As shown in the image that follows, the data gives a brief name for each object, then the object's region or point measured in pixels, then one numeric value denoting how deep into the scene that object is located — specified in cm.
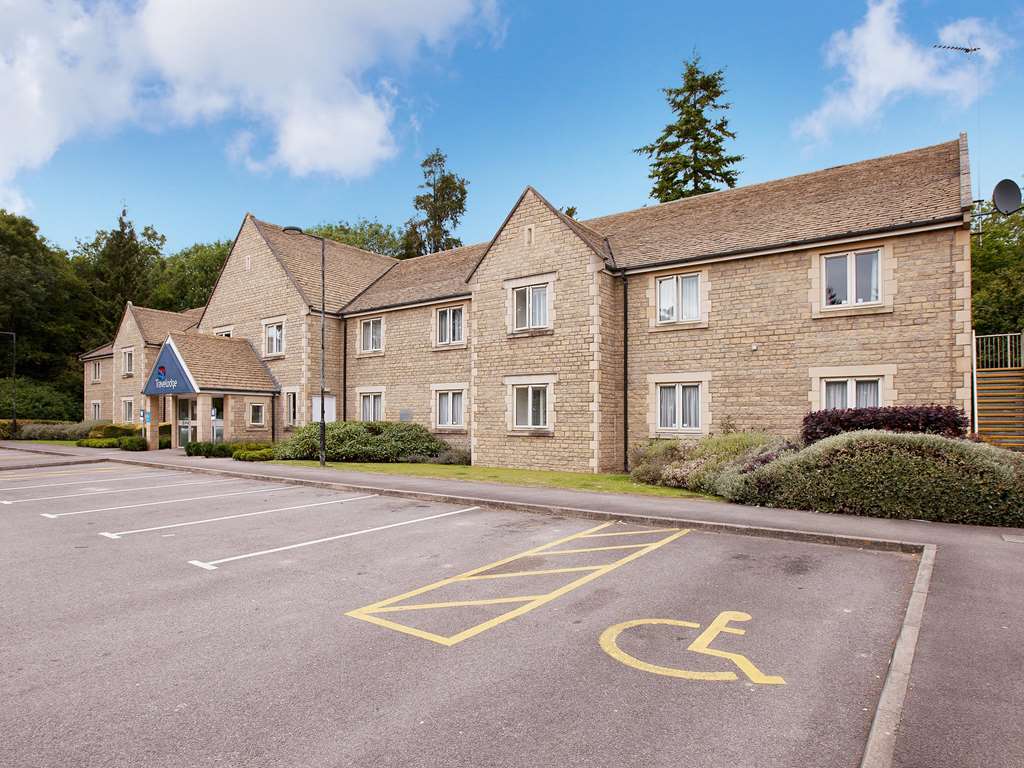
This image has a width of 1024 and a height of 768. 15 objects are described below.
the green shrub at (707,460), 1480
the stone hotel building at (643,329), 1612
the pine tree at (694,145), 4238
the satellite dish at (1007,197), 1490
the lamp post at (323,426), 2104
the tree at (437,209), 5719
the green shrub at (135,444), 2967
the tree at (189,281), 6431
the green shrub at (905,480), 1079
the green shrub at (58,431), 3905
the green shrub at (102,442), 3222
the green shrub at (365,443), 2411
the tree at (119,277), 5984
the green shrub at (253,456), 2403
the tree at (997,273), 3478
